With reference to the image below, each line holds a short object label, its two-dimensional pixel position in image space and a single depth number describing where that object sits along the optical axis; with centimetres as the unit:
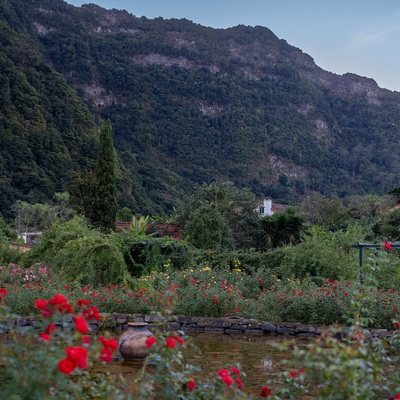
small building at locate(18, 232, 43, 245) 3505
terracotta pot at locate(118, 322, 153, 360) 729
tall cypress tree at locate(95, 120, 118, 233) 2592
